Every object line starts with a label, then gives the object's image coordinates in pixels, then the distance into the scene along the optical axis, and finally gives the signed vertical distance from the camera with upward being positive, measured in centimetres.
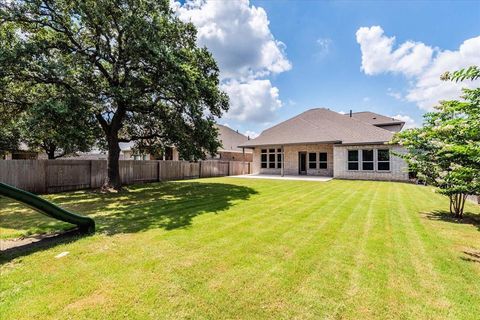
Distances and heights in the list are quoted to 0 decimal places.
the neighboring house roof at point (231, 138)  3100 +324
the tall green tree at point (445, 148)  430 +37
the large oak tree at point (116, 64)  967 +425
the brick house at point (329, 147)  1772 +117
